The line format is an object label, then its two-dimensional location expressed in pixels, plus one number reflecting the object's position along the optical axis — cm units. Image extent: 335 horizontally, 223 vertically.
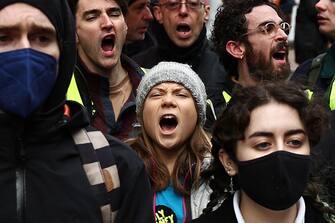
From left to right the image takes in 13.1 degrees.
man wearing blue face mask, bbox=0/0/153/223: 468
